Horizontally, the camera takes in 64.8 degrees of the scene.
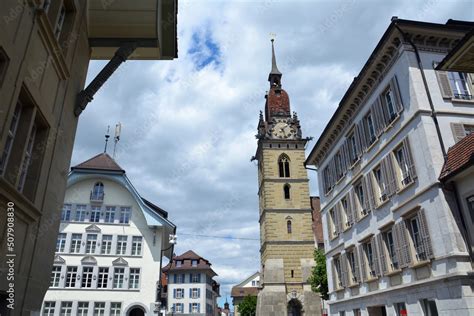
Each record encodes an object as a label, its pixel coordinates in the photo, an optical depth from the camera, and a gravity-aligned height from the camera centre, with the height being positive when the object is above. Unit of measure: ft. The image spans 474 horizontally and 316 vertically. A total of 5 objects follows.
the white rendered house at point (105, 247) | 107.34 +22.32
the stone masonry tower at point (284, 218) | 163.43 +46.41
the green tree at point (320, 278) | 108.17 +11.68
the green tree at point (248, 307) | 212.84 +8.72
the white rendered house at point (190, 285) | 222.89 +22.36
